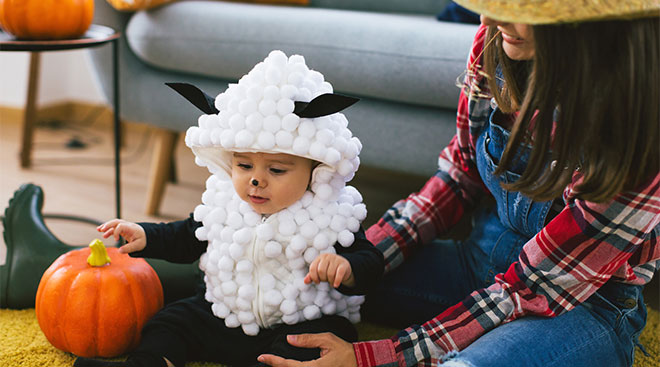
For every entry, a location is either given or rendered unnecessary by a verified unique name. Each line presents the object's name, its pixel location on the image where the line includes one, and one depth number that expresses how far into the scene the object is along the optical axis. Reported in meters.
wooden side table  1.24
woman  0.75
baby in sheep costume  0.93
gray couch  1.37
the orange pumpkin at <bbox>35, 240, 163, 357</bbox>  1.02
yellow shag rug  1.06
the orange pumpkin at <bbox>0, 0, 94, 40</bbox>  1.29
